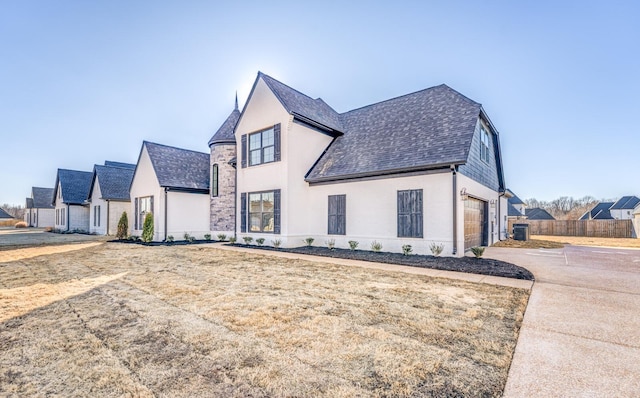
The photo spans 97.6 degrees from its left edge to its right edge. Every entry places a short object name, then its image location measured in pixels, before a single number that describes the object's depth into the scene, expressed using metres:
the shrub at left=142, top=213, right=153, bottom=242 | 16.41
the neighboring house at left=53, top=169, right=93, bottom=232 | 28.39
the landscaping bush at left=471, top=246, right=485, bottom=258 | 9.75
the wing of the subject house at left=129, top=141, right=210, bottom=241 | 17.39
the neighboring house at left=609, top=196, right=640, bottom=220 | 45.83
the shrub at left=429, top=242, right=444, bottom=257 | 10.09
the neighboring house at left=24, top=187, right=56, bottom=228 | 41.84
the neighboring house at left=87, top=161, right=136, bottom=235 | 23.27
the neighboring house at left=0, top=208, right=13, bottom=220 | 54.03
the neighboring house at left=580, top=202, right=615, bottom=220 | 44.38
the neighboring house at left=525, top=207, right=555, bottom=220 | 46.03
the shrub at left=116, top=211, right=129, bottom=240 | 19.03
